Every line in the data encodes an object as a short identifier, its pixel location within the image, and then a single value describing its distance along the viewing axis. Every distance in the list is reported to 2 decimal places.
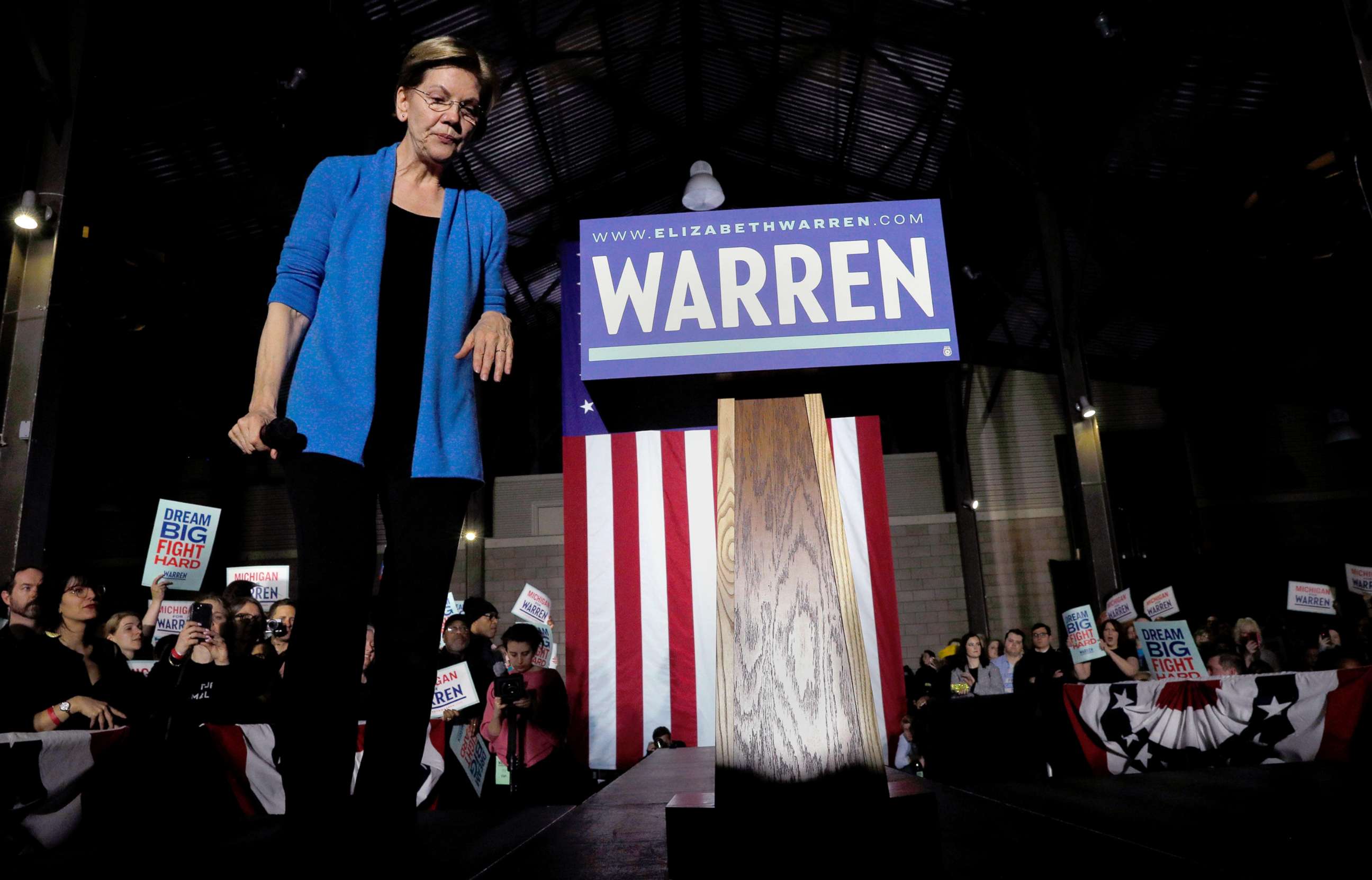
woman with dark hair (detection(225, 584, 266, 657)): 3.44
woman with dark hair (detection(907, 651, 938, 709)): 6.71
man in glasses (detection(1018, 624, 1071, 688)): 5.24
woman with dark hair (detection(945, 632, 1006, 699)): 6.07
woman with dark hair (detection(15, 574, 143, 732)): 2.67
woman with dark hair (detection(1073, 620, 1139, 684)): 5.09
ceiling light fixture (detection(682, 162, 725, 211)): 7.12
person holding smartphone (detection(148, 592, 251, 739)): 2.90
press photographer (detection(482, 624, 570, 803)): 2.75
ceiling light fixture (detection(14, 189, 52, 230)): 4.39
